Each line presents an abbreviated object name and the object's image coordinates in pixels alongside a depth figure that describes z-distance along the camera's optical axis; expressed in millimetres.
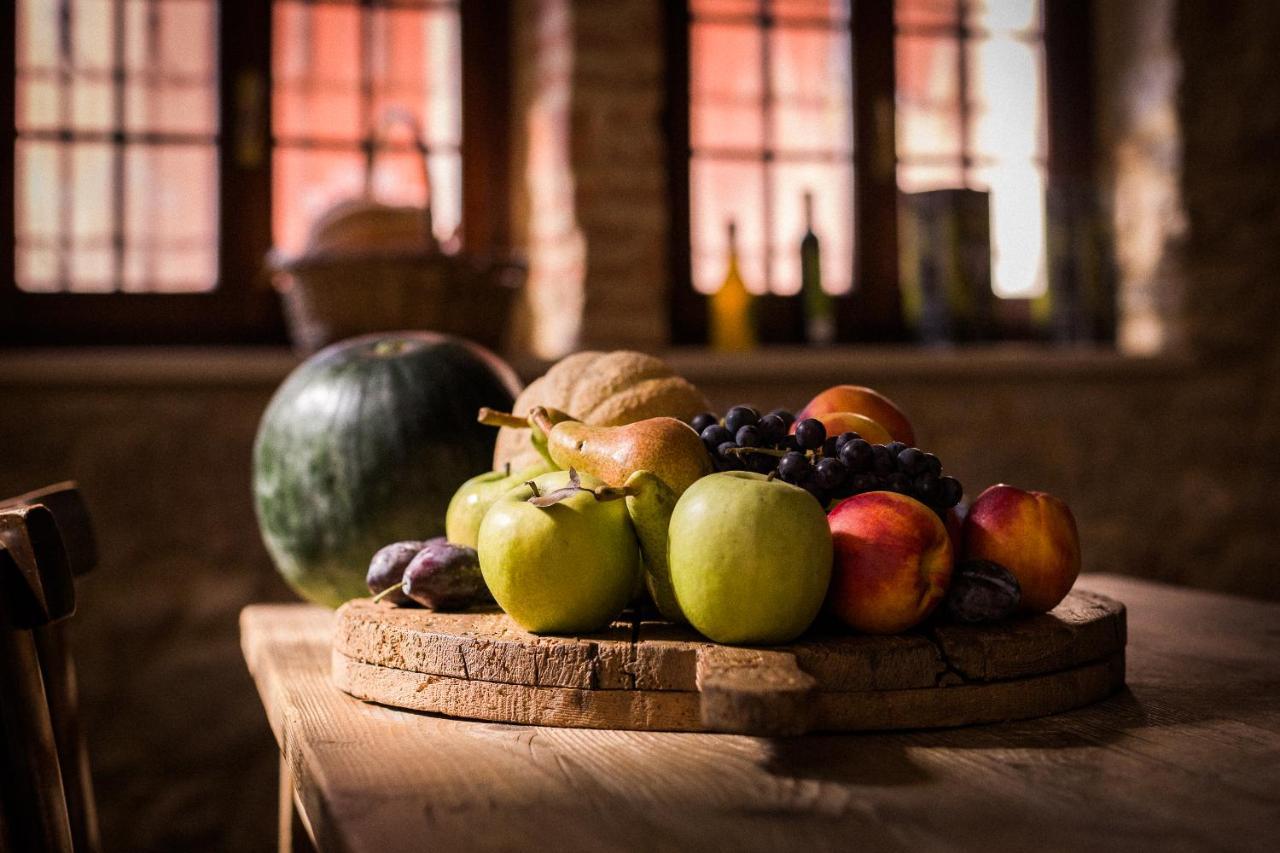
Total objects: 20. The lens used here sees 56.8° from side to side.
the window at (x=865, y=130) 3238
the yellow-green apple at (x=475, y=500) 1024
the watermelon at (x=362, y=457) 1317
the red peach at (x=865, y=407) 1106
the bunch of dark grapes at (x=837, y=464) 927
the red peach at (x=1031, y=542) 926
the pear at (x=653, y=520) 878
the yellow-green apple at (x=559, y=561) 835
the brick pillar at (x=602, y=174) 2850
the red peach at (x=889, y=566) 841
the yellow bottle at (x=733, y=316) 3096
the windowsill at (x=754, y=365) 2486
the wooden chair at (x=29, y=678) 915
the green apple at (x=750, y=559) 788
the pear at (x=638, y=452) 916
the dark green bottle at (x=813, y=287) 3188
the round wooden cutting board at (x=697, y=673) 804
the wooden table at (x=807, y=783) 598
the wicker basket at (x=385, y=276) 2258
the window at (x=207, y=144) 2803
